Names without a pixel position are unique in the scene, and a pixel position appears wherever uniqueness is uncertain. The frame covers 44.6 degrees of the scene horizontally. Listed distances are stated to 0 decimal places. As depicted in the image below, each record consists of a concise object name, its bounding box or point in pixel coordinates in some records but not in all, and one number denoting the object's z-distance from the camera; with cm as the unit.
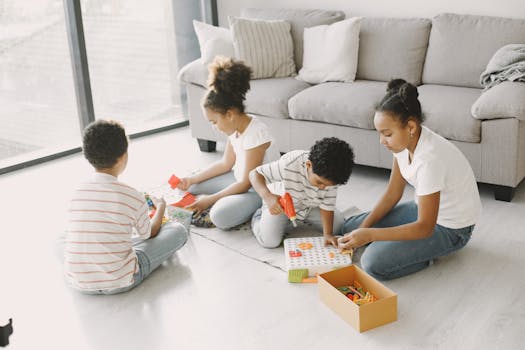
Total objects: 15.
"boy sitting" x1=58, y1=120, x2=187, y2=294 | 232
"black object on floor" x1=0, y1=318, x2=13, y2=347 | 128
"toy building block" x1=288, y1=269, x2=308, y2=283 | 248
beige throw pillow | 403
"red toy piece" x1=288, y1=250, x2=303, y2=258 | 256
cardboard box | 213
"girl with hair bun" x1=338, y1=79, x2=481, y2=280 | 232
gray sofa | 310
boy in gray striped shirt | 239
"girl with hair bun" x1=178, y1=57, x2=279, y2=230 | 286
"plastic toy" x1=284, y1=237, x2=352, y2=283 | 248
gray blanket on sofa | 321
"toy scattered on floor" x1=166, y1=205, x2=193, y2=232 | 292
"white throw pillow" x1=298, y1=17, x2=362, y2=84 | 389
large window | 400
